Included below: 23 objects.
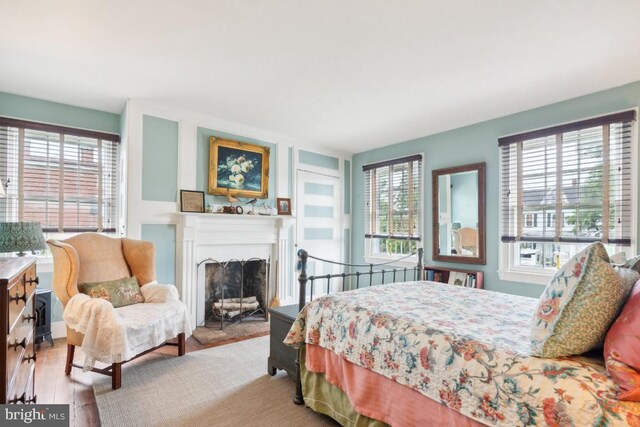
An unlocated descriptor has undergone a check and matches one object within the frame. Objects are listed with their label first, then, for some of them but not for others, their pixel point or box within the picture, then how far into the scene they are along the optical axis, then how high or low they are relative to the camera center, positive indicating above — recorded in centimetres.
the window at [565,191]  297 +29
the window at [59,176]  333 +46
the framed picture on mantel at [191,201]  380 +21
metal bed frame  223 -60
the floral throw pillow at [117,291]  274 -61
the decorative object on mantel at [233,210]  409 +11
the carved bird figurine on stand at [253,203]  430 +21
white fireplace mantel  379 -29
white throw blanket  230 -79
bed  109 -59
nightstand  244 -95
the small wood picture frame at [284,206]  467 +19
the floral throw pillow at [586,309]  119 -32
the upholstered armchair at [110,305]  234 -65
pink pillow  100 -42
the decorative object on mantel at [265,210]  439 +12
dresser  117 -47
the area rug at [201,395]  204 -123
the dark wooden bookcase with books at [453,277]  385 -69
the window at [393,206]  469 +21
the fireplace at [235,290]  411 -94
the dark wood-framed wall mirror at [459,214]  393 +8
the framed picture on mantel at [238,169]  405 +65
